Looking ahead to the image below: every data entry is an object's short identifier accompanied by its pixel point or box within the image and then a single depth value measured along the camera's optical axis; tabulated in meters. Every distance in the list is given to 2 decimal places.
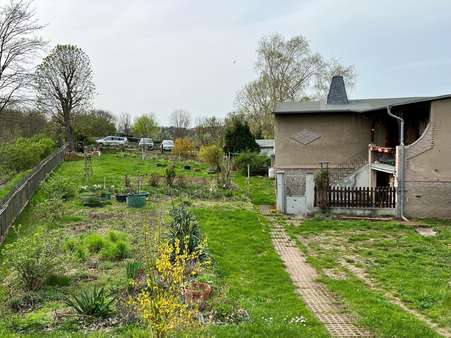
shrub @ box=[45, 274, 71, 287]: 8.09
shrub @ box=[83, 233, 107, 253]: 10.52
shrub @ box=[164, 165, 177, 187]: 23.56
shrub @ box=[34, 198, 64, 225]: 14.48
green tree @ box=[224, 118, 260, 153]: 39.72
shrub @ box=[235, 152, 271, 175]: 33.38
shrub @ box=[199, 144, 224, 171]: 30.80
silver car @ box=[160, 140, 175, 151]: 49.81
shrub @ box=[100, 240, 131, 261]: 9.93
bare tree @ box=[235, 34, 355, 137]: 43.50
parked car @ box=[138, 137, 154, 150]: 48.67
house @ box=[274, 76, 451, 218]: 17.73
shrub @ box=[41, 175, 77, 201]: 18.34
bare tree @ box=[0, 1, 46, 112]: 25.81
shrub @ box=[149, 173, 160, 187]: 23.62
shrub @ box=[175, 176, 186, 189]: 23.66
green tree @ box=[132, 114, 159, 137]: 63.66
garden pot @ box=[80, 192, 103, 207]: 18.12
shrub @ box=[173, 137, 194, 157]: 42.50
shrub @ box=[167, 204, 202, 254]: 9.64
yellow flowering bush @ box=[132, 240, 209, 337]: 4.12
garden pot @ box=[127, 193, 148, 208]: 18.02
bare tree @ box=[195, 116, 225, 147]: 52.34
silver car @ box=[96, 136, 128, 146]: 49.84
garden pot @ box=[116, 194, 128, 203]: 19.47
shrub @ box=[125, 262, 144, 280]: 7.65
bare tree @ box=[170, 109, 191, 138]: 74.31
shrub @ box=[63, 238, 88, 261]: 9.80
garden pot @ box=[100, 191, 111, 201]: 19.59
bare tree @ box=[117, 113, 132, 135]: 74.75
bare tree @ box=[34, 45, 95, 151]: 42.62
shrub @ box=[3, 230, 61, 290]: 7.71
